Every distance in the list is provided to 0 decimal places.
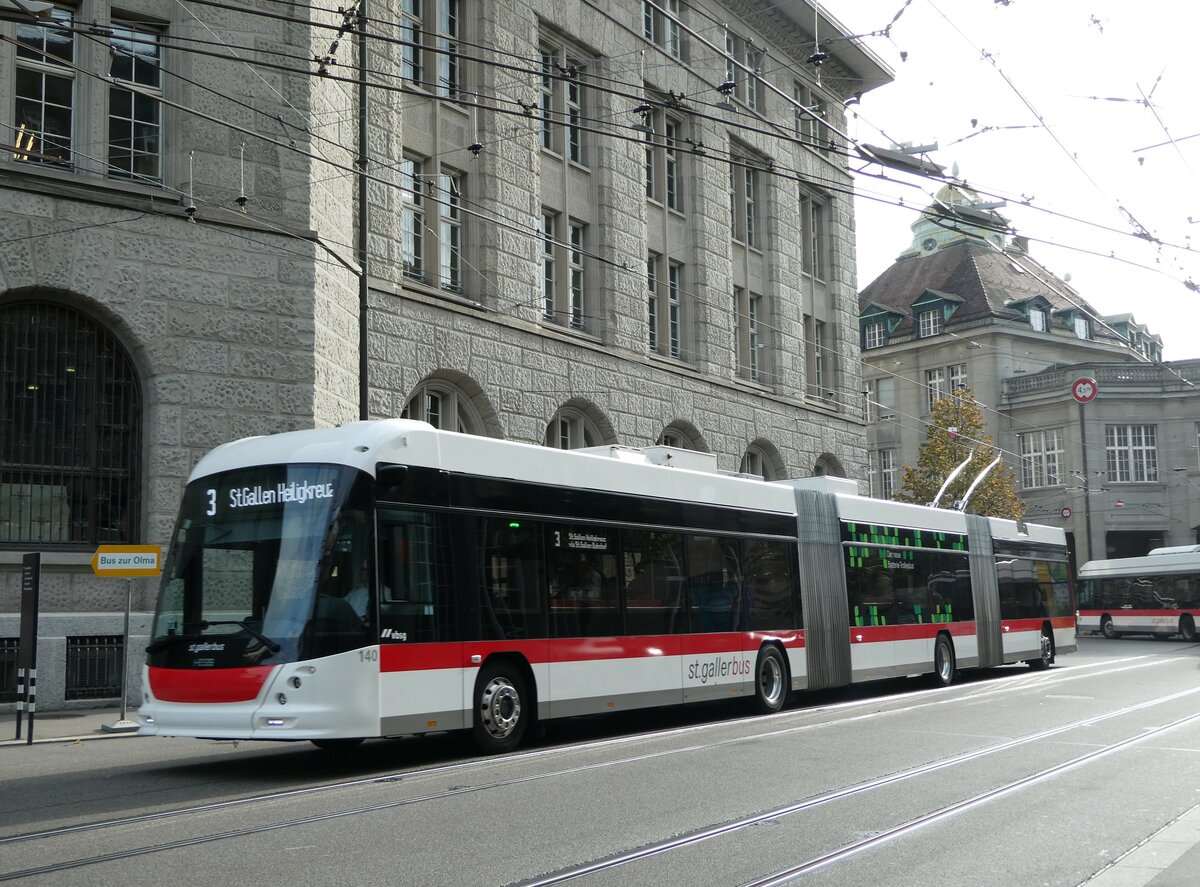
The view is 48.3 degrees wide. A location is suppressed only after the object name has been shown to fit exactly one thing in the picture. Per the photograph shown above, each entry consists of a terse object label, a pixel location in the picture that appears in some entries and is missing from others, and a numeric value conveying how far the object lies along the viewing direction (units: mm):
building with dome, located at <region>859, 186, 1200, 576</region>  65688
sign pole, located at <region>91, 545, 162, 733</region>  15836
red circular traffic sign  63719
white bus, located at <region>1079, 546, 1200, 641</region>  45969
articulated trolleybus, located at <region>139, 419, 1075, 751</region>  11078
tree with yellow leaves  50188
